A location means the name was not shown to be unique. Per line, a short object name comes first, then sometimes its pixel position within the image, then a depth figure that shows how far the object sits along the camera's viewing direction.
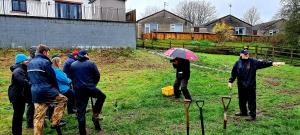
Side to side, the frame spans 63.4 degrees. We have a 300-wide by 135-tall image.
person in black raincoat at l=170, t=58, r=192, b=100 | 7.47
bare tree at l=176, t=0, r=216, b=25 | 64.02
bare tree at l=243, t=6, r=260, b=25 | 68.32
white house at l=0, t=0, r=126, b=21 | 18.49
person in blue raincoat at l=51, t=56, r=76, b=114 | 5.83
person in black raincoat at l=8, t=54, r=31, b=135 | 5.20
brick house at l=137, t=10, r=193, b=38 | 36.37
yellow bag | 8.24
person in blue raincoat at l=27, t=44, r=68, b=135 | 4.91
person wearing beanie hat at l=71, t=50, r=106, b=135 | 5.31
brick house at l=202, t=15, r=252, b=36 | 42.58
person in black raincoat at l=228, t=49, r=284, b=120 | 6.30
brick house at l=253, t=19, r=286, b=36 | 43.76
